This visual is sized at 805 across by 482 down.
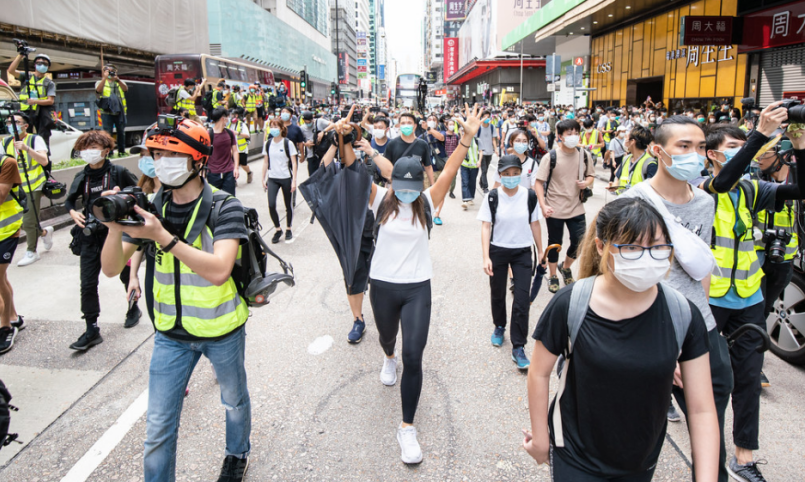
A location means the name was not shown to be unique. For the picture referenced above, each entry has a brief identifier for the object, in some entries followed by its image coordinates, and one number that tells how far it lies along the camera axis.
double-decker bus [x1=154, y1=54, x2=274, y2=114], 25.88
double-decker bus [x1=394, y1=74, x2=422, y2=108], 46.66
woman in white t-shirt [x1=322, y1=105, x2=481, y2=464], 3.35
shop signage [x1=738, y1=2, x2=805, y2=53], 15.07
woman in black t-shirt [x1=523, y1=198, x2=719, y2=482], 1.87
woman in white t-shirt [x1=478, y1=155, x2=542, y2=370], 4.57
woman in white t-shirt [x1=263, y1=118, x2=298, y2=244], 8.50
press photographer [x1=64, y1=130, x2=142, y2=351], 4.57
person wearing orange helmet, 2.60
